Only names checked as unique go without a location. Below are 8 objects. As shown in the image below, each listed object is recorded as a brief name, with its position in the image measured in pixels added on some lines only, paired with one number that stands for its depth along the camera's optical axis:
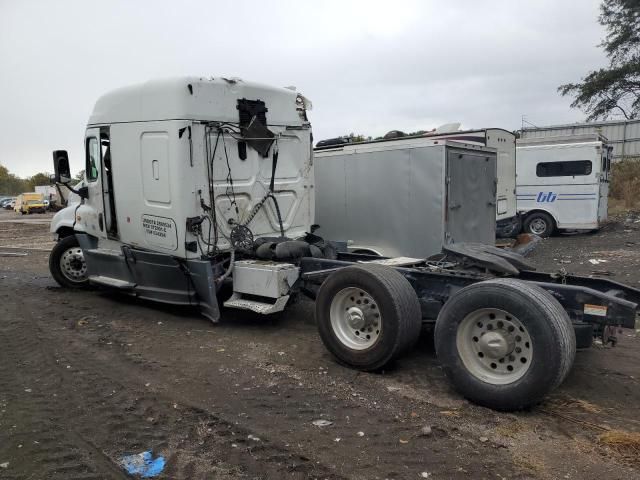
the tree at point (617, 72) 26.08
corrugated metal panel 24.70
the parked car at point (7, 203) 60.80
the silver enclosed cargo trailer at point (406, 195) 7.40
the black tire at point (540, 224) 16.09
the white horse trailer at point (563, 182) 15.45
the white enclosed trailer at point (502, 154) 10.59
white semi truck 4.02
